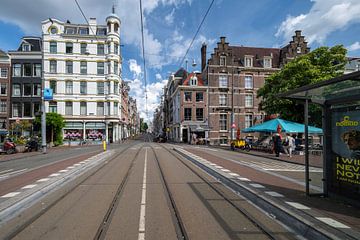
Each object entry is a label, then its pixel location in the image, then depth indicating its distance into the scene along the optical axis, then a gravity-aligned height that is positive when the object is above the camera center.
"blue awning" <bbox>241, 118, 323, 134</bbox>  23.59 +0.09
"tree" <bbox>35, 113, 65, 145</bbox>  37.19 +0.22
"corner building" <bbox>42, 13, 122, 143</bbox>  49.47 +9.32
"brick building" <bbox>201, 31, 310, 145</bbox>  48.97 +7.10
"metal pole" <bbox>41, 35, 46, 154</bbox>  24.19 +0.23
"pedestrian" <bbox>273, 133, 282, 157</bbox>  21.01 -1.22
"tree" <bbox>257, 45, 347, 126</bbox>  29.41 +5.75
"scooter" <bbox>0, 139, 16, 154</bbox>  25.06 -1.70
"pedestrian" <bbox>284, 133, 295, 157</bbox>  21.47 -1.36
